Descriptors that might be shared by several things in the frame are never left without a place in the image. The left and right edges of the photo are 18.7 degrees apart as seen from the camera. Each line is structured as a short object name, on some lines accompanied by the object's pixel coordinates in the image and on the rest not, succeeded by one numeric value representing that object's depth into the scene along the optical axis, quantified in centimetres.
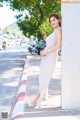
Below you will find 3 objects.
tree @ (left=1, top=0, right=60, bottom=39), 1726
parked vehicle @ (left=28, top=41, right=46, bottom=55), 1930
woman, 460
